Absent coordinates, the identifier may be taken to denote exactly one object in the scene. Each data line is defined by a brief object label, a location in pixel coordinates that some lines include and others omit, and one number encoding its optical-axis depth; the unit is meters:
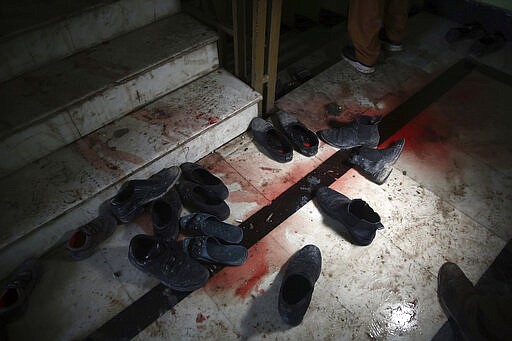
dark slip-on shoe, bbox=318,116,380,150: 2.50
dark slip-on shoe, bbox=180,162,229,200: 2.16
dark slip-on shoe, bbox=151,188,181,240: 1.94
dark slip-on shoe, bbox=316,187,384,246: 1.97
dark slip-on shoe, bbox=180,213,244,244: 1.99
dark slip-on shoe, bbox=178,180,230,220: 2.09
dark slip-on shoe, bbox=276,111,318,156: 2.47
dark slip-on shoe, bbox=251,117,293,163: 2.42
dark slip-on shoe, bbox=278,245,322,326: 1.67
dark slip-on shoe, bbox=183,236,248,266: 1.91
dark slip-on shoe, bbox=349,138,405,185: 2.32
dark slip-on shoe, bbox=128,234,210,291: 1.79
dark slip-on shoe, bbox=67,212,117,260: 1.90
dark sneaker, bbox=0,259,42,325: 1.71
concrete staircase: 1.93
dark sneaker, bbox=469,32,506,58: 3.27
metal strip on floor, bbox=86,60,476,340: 1.76
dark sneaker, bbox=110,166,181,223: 2.02
